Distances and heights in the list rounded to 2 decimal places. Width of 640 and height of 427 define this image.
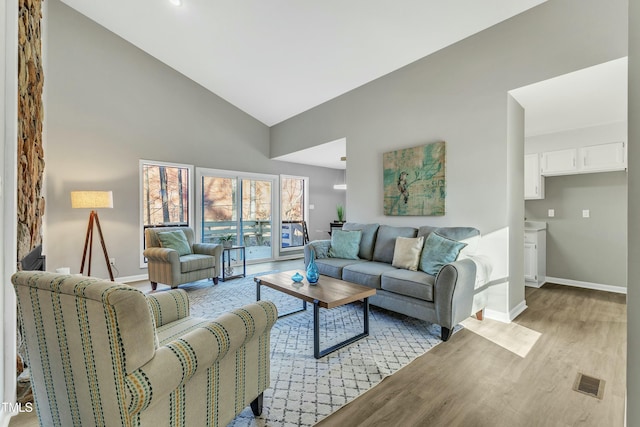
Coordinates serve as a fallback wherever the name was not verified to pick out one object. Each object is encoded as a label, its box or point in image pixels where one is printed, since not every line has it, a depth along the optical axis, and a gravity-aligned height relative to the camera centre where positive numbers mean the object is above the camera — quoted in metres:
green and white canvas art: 3.60 +0.39
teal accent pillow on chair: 4.37 -0.43
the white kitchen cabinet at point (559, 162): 4.16 +0.68
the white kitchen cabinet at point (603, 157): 3.79 +0.67
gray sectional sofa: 2.56 -0.69
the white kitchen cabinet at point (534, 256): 4.30 -0.73
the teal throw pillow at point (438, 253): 2.89 -0.45
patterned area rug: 1.73 -1.17
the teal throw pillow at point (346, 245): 4.00 -0.48
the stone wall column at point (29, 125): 1.96 +0.70
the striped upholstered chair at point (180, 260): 3.98 -0.68
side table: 4.80 -1.00
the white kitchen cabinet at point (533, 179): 4.52 +0.47
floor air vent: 1.87 -1.20
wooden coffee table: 2.28 -0.71
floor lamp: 3.87 +0.14
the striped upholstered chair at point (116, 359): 0.97 -0.55
